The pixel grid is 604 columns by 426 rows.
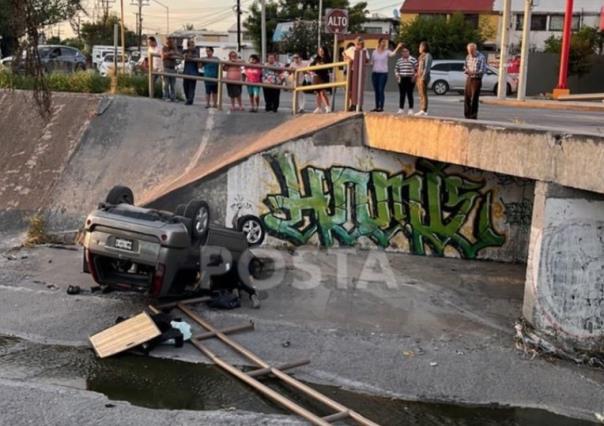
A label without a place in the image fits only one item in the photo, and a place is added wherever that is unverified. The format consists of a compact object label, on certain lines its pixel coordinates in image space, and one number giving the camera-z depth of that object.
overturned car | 8.65
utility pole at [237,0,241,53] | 55.66
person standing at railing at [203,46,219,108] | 16.68
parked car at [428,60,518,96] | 33.25
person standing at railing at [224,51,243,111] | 16.36
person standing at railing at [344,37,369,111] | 13.62
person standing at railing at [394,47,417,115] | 13.52
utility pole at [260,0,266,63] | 26.36
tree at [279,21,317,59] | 52.59
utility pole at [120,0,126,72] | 23.62
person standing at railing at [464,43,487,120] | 12.37
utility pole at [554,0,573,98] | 26.51
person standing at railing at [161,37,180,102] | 17.08
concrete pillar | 8.77
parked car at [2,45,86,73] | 27.90
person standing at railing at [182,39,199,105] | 16.81
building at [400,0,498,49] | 57.91
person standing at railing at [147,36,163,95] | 17.61
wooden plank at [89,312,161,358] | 8.11
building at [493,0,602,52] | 54.03
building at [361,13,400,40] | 72.04
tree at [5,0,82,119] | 11.02
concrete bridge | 8.90
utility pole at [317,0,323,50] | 47.33
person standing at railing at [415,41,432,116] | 13.26
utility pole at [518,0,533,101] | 24.61
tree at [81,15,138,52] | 55.64
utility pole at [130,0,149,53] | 67.25
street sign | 15.66
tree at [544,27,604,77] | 35.84
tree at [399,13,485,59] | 47.97
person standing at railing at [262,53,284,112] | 16.23
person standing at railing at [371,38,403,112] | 14.25
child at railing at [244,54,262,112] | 16.36
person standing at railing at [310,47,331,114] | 15.34
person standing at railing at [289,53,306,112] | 15.86
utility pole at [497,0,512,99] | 24.97
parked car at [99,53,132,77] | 21.66
